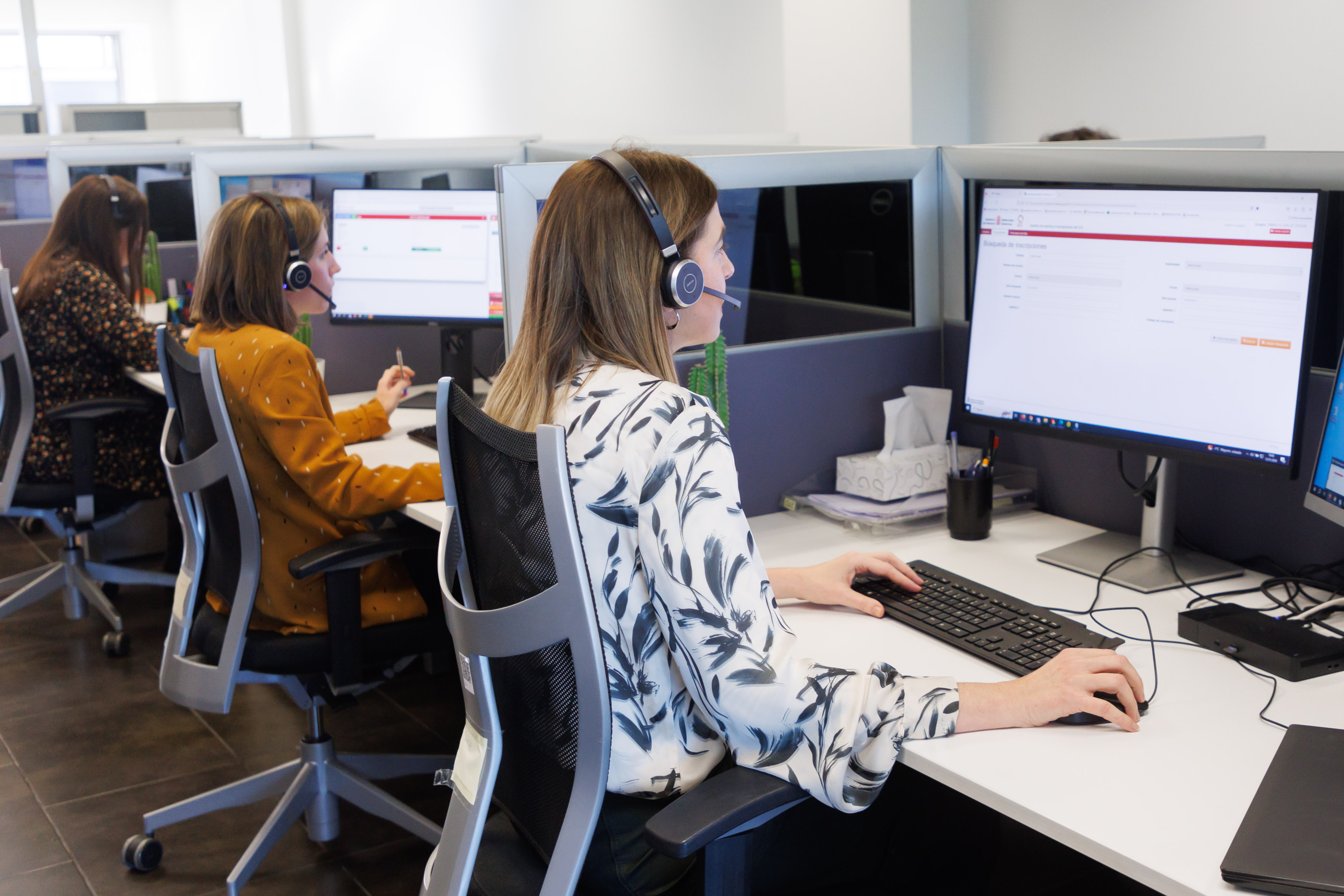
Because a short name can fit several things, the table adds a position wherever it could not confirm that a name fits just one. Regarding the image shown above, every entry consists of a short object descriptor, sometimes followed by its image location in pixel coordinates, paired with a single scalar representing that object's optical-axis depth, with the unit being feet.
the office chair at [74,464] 9.71
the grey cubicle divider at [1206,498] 4.81
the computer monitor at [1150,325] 4.52
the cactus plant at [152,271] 12.14
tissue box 5.83
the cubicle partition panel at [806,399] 5.90
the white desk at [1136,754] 3.07
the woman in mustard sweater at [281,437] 6.23
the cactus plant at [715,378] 5.67
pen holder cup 5.56
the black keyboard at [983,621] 4.22
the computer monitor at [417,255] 8.69
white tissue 6.04
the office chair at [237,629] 6.19
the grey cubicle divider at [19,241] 12.79
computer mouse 3.69
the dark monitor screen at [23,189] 13.50
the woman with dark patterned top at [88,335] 10.00
